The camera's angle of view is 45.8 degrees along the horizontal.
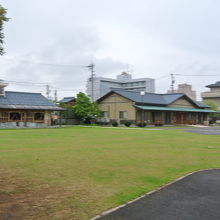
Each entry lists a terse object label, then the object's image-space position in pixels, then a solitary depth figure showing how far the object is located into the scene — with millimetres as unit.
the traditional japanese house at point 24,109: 35750
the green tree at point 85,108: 44188
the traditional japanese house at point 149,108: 42562
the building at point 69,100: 55116
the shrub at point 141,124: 38294
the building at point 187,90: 113025
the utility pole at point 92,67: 55969
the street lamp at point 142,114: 38394
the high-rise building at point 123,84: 137275
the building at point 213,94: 66875
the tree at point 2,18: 6485
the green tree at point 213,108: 61709
